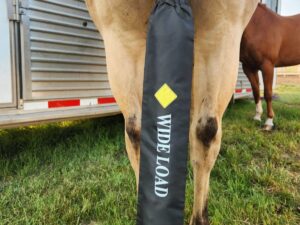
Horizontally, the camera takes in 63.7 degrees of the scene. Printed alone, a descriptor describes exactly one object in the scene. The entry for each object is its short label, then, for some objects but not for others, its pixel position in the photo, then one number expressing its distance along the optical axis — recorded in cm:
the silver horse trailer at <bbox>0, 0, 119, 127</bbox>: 169
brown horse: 300
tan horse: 91
